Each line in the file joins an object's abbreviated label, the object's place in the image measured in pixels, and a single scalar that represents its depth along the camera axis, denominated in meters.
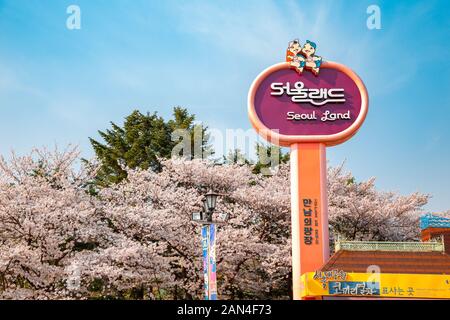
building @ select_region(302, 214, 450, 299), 20.97
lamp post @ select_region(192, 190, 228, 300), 14.29
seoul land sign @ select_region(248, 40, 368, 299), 24.00
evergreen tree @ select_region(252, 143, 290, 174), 40.39
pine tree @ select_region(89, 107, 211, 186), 39.33
